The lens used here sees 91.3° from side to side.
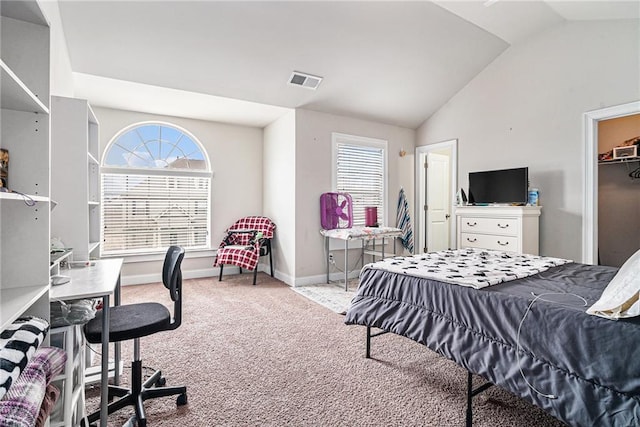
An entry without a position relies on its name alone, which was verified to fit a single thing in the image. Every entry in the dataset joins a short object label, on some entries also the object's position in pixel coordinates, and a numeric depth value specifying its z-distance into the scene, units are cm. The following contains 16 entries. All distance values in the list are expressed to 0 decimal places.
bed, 108
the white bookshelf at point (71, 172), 200
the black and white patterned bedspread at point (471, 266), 169
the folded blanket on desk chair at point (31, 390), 80
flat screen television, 376
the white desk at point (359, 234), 407
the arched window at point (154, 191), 435
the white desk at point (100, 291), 143
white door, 542
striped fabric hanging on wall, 525
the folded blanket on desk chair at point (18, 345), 84
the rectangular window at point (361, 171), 476
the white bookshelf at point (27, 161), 118
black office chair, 154
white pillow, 109
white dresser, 359
